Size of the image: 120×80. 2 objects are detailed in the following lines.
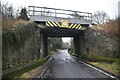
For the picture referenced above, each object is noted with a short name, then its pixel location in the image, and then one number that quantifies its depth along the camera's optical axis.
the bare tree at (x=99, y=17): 48.41
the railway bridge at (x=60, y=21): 14.62
